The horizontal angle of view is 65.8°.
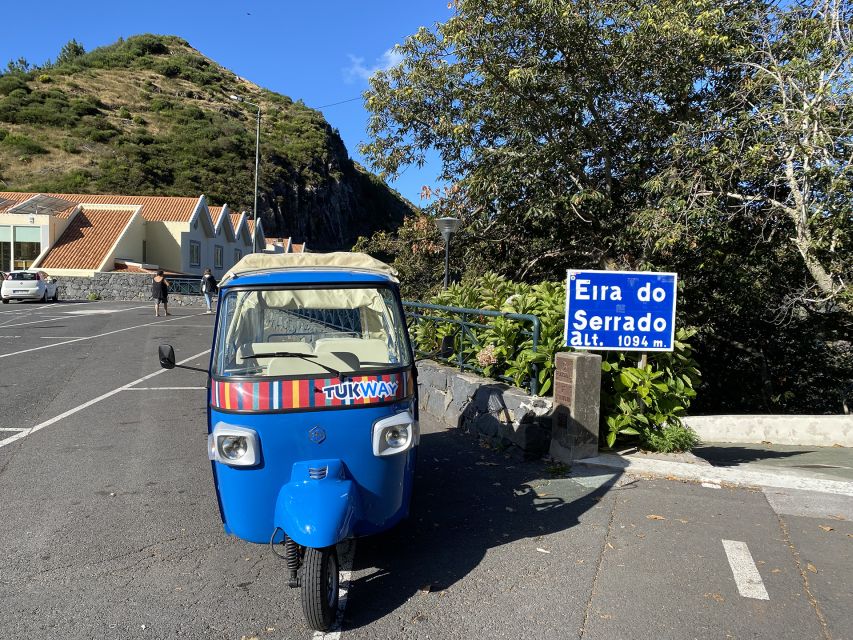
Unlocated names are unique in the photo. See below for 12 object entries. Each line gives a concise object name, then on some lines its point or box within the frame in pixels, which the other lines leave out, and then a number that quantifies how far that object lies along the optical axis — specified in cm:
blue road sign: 659
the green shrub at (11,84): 6919
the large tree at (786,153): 966
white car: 2948
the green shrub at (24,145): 5862
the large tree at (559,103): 1098
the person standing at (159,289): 2402
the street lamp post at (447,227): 1333
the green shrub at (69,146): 6016
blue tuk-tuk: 352
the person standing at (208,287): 2659
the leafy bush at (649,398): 663
